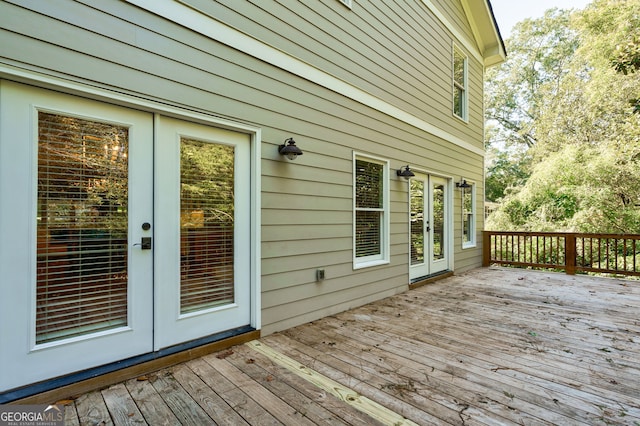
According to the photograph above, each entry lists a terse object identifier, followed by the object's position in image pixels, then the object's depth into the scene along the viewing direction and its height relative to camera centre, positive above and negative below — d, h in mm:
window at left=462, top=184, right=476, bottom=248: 6891 -3
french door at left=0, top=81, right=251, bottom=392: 1805 -118
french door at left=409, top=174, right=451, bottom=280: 5156 -166
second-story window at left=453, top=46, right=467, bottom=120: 6445 +2741
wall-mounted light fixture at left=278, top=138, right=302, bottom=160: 2969 +633
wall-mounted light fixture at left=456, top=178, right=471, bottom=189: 6309 +643
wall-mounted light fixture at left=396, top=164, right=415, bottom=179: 4617 +633
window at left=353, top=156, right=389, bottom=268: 4047 +52
